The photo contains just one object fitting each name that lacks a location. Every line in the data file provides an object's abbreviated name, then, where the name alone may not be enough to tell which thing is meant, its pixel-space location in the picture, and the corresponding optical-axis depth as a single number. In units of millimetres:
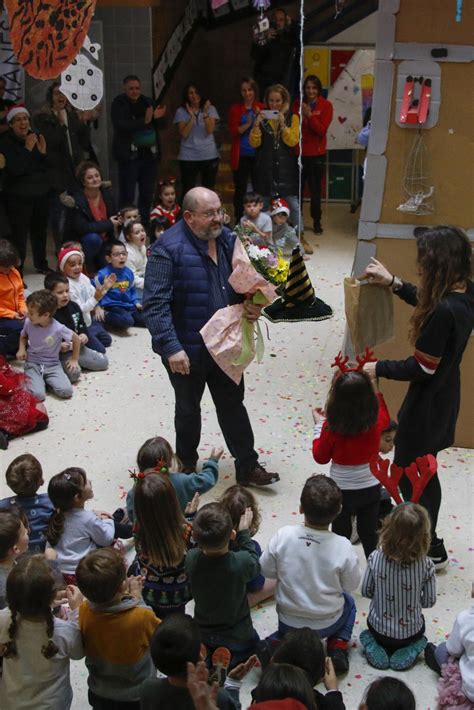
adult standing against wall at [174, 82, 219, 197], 10180
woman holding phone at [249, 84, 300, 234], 9727
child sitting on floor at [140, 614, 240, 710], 2820
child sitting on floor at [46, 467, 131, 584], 4164
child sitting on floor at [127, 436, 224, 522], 4133
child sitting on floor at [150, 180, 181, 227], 8812
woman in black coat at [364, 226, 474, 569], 4078
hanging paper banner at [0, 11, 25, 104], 9578
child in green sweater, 3518
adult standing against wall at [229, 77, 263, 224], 9953
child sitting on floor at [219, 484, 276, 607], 3785
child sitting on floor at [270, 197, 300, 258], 9359
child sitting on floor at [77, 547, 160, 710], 3268
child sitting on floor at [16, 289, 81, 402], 6414
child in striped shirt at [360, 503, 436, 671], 3598
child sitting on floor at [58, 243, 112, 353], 7105
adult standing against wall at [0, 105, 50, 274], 8555
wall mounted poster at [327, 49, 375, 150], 11328
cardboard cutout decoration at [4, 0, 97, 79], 6012
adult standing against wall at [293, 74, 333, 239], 10320
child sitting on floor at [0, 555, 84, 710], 3174
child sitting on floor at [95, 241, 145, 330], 7707
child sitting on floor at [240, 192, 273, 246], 9102
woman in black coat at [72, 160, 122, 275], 8320
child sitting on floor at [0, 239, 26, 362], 6816
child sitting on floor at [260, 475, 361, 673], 3643
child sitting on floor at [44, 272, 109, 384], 6723
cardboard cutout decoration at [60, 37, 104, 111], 6812
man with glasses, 4832
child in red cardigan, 4070
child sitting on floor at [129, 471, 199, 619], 3709
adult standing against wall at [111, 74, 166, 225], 9594
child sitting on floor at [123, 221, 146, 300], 8102
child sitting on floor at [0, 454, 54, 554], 4332
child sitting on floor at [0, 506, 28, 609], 3637
